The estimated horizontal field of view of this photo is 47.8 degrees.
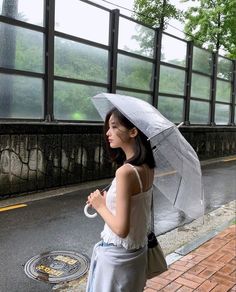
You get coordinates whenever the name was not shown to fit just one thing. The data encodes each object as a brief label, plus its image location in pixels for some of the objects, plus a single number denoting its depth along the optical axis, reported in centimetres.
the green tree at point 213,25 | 1156
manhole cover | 254
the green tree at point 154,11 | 987
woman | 133
